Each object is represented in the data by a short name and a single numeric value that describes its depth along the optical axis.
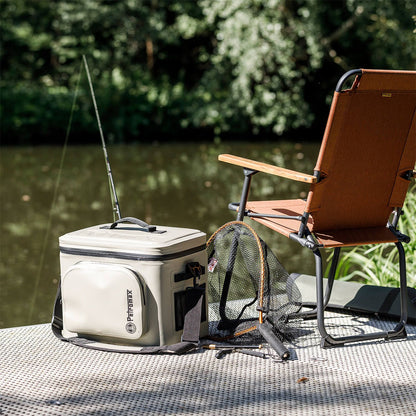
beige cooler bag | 4.22
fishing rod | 4.97
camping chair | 4.18
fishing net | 4.38
